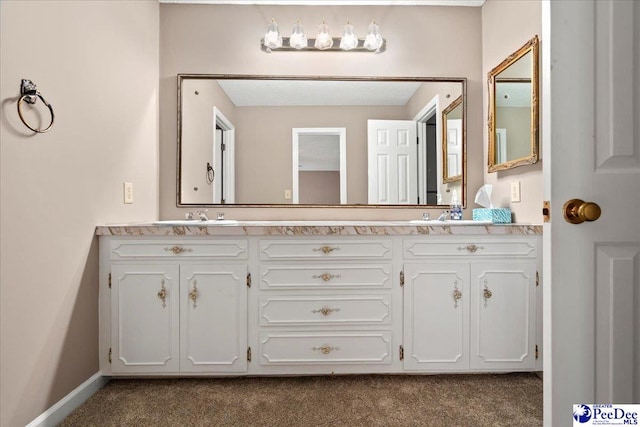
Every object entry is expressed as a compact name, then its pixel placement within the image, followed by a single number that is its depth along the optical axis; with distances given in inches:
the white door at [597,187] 32.8
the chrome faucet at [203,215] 92.5
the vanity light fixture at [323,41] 94.0
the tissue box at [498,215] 83.7
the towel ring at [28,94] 53.2
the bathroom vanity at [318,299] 71.9
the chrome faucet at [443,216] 91.7
